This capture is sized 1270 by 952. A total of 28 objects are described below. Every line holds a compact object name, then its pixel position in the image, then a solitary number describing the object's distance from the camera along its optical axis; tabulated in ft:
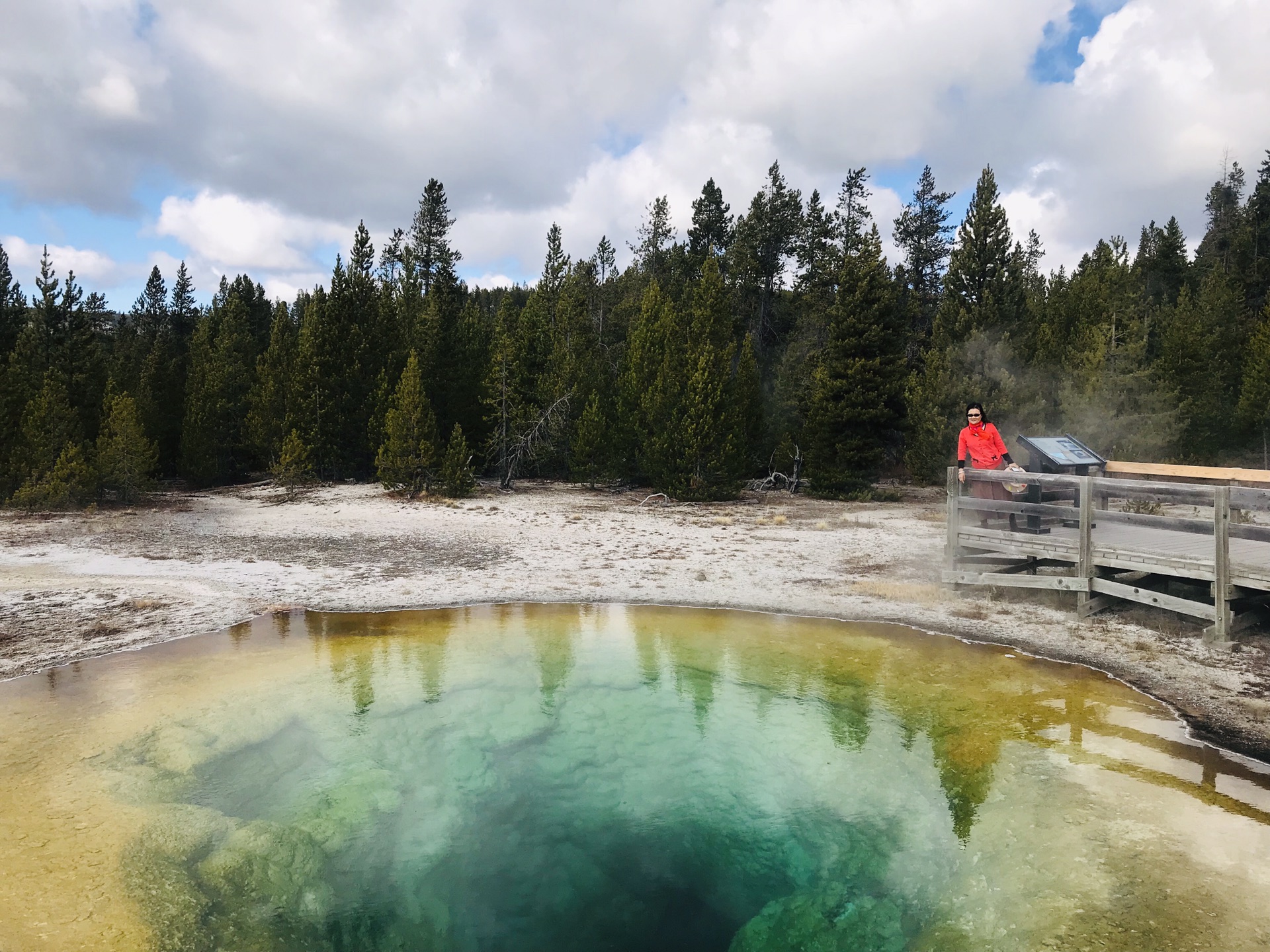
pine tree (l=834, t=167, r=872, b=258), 151.23
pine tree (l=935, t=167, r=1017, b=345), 91.71
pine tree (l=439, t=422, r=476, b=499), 76.59
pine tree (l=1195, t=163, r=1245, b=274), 167.43
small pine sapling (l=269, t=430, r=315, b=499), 81.05
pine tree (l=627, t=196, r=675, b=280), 167.94
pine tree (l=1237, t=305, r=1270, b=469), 97.35
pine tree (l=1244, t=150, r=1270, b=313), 143.13
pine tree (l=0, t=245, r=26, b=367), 102.63
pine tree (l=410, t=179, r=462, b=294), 153.58
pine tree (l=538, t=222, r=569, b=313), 134.10
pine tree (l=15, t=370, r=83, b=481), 65.98
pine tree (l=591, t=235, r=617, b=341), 164.14
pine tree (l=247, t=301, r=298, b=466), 94.12
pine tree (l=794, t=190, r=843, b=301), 129.29
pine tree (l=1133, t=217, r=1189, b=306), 143.74
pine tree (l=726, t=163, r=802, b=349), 143.23
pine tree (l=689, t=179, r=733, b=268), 155.43
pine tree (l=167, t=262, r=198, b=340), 175.63
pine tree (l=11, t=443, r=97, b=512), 63.41
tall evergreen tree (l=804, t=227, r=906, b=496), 81.25
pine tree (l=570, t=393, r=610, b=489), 85.25
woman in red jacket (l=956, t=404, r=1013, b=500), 36.58
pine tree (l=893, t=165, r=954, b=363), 147.33
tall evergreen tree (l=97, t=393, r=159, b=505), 67.97
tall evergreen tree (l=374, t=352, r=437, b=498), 76.13
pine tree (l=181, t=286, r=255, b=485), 92.94
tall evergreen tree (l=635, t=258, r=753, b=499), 75.05
